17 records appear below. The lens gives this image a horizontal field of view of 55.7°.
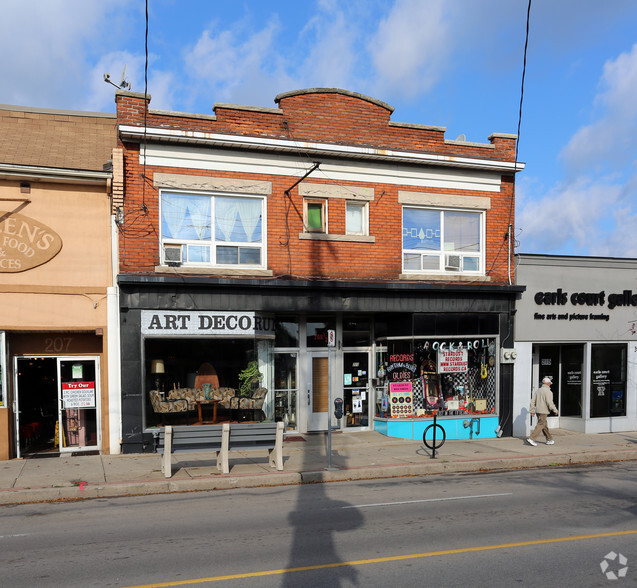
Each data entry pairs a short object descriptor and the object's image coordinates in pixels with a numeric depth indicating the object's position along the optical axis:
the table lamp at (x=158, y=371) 13.78
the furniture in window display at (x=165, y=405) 13.70
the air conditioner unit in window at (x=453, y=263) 16.19
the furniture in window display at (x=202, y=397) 14.15
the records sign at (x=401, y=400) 15.84
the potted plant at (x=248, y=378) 14.62
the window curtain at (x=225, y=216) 14.33
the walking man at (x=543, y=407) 14.76
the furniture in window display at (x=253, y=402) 14.57
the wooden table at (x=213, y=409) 14.35
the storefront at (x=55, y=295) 13.06
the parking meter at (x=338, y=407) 12.03
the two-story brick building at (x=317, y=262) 13.70
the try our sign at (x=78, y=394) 13.64
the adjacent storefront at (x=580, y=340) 16.62
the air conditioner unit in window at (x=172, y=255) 13.83
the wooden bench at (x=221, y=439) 11.25
